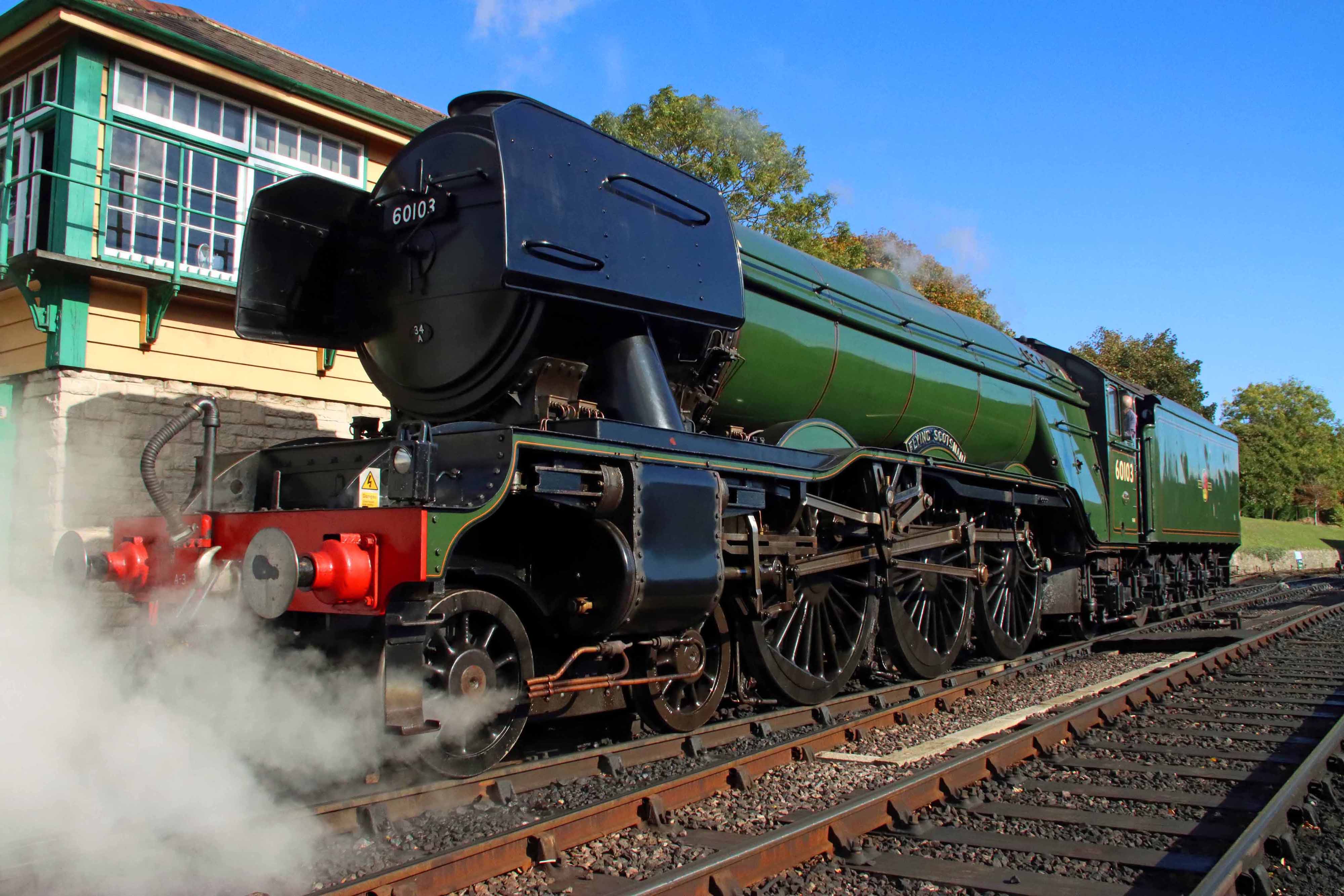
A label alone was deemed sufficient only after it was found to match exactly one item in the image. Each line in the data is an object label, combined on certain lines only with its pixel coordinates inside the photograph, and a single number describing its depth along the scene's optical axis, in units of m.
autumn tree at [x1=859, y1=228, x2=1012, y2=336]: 28.80
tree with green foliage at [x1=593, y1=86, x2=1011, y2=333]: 19.00
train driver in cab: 11.22
